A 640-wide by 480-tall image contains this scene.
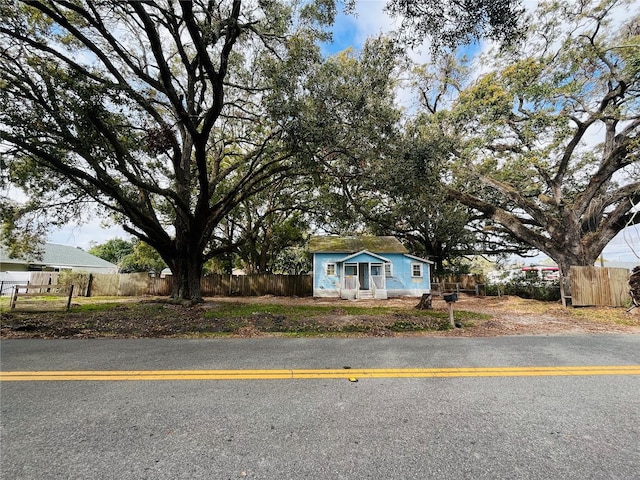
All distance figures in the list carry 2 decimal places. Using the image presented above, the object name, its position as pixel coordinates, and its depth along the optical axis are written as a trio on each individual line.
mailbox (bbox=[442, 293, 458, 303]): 7.05
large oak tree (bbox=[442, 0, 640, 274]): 11.25
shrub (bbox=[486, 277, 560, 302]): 16.16
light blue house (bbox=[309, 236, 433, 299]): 19.64
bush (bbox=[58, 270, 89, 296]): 19.25
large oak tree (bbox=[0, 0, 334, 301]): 7.46
